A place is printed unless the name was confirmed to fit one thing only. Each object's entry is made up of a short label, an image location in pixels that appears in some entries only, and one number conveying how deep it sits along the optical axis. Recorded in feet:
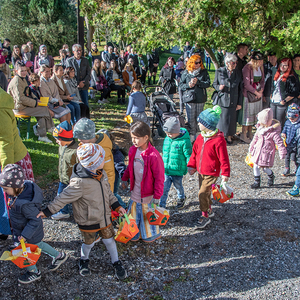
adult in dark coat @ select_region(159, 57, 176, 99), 34.63
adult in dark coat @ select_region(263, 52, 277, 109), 26.46
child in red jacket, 13.91
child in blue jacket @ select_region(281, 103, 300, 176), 18.52
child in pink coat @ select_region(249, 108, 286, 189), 17.90
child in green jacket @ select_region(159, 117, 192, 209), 14.98
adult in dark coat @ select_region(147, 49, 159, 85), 50.50
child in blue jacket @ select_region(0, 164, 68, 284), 10.23
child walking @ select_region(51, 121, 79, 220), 13.70
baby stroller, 26.48
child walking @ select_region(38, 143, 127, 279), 10.39
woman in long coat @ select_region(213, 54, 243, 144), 24.14
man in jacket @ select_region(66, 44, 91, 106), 28.73
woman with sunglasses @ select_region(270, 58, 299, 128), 24.72
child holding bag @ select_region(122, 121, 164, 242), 12.75
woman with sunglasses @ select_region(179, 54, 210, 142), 24.43
